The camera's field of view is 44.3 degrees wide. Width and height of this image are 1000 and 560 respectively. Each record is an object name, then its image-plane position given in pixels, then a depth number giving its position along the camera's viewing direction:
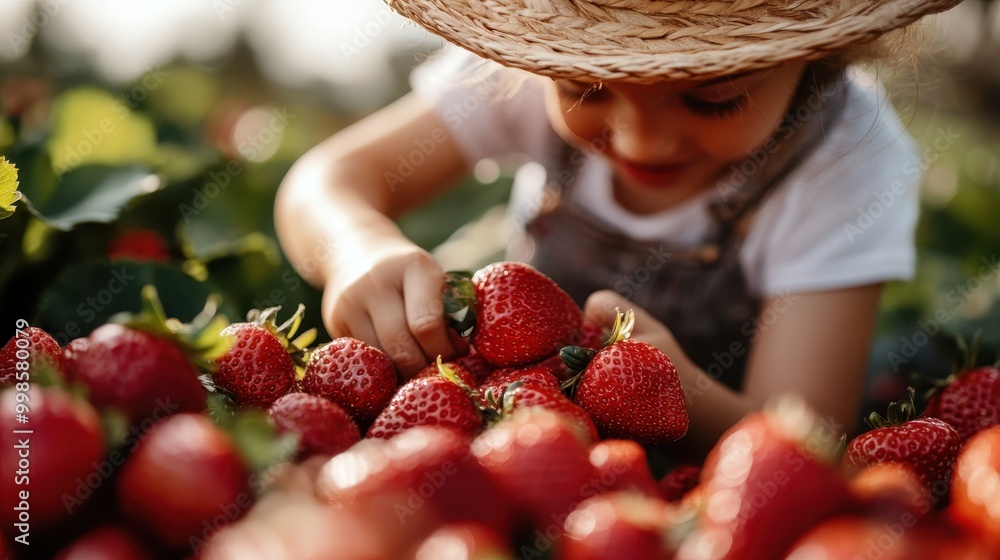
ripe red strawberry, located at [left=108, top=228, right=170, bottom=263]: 0.54
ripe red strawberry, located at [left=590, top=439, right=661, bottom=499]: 0.32
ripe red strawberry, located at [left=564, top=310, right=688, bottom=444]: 0.36
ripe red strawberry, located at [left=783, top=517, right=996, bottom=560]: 0.27
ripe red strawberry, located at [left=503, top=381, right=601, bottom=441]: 0.34
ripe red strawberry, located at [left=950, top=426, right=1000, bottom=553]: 0.29
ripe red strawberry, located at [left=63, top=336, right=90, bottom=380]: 0.32
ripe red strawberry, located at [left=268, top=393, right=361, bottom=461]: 0.33
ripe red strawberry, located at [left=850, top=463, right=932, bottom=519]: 0.30
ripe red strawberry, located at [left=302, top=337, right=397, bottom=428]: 0.37
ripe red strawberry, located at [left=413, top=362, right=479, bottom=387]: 0.37
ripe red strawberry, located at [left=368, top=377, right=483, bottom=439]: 0.34
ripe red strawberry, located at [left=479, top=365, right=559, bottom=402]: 0.36
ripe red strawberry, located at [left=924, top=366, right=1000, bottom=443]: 0.40
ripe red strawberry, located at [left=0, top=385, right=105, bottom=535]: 0.29
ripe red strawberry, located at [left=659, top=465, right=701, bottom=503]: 0.35
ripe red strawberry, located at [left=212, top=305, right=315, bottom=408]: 0.37
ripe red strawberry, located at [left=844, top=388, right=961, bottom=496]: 0.35
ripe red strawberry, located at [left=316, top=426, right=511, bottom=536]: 0.29
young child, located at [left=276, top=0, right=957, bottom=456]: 0.36
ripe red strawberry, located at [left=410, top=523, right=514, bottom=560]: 0.27
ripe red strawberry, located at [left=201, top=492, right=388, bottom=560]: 0.27
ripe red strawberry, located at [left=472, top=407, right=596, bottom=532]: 0.31
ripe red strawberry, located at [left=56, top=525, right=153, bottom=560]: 0.28
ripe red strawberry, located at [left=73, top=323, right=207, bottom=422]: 0.31
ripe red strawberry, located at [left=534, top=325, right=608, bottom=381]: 0.39
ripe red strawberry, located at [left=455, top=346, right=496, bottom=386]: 0.40
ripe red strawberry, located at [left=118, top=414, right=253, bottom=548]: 0.29
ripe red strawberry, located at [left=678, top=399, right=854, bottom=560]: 0.29
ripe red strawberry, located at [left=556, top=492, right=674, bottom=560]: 0.28
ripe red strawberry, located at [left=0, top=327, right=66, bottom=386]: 0.33
